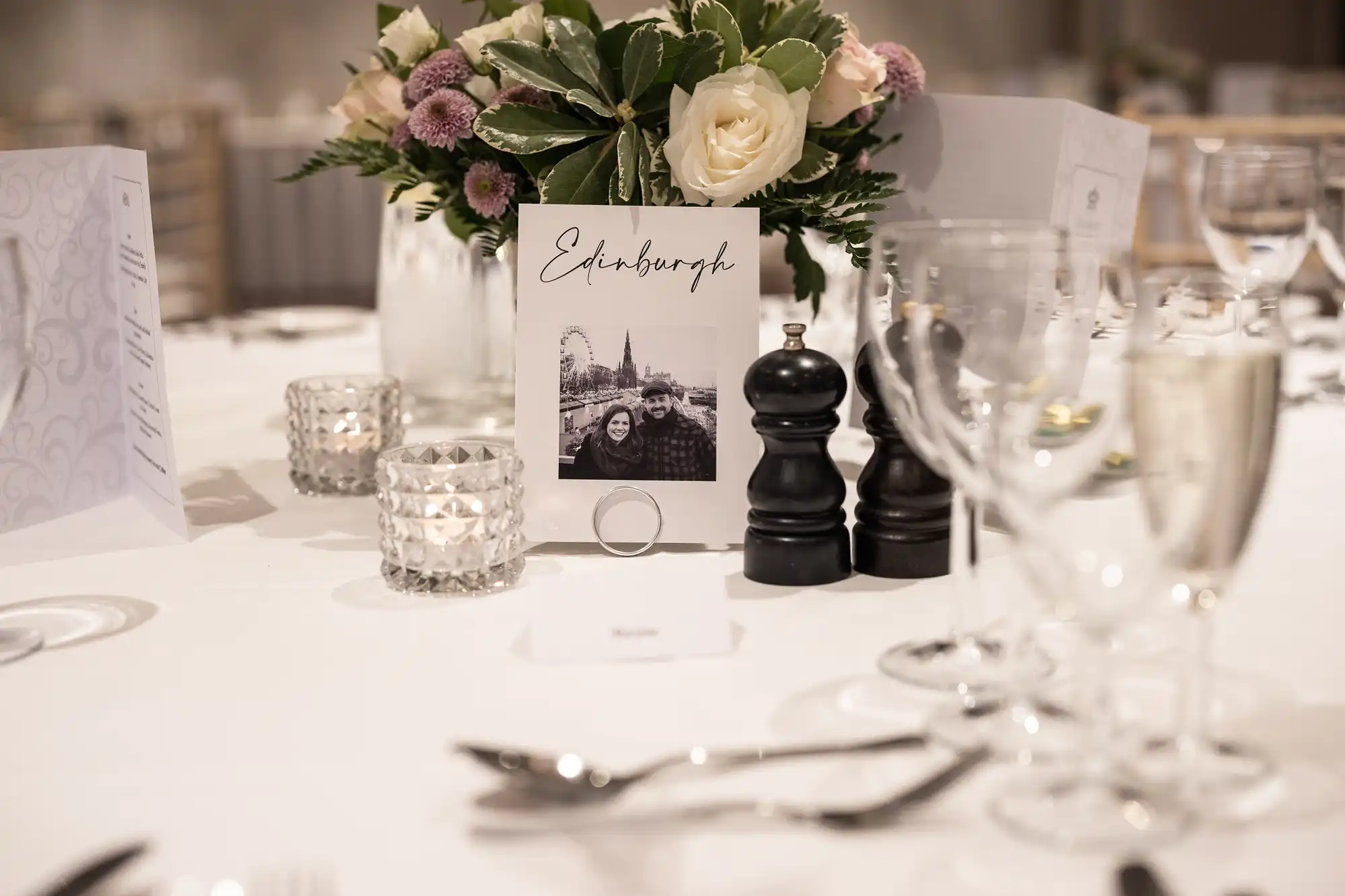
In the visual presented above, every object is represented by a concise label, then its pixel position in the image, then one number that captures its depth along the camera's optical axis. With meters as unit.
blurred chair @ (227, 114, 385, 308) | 5.72
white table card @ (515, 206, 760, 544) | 0.96
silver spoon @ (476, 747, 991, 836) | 0.54
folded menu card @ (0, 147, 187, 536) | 0.96
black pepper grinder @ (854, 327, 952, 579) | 0.87
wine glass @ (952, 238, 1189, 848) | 0.52
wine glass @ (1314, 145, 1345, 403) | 1.32
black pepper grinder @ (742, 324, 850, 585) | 0.84
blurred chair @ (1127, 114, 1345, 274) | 2.55
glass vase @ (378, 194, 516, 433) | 1.35
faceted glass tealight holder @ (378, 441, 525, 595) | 0.83
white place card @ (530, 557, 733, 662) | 0.73
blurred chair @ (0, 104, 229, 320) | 4.40
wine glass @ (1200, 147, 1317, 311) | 1.34
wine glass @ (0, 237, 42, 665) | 0.69
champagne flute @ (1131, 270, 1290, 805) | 0.53
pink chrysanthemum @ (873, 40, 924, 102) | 1.08
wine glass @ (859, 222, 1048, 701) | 0.64
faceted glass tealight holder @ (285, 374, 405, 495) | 1.10
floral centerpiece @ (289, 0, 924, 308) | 0.93
